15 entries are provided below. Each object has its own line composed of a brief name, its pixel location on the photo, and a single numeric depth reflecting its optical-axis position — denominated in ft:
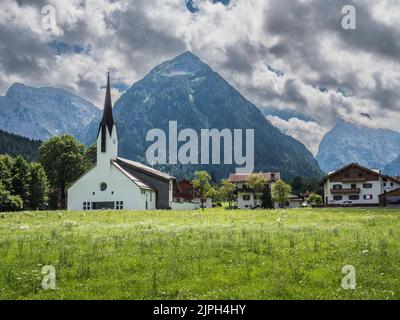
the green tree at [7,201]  260.42
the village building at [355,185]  390.83
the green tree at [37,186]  304.71
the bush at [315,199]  425.69
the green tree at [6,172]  286.36
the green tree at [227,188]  414.00
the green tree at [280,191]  384.27
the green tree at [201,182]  332.76
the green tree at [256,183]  408.05
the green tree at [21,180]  297.74
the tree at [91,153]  362.53
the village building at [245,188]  455.30
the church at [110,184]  257.34
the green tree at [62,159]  312.71
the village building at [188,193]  515.09
